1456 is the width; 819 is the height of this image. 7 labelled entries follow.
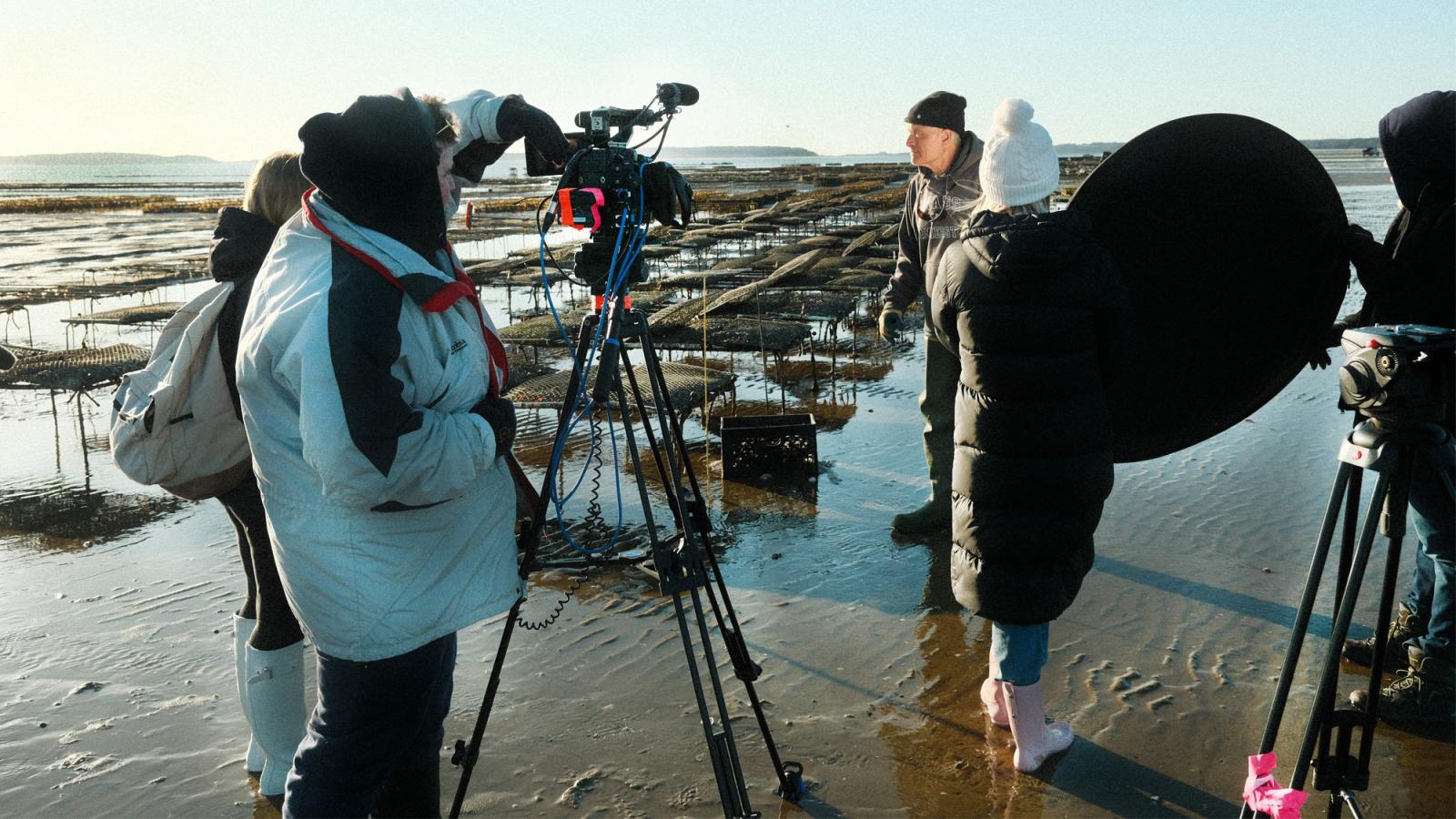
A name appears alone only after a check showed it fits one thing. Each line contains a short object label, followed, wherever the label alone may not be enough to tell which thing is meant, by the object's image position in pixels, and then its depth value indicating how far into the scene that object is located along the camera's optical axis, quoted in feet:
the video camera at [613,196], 8.33
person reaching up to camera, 6.36
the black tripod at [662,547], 8.40
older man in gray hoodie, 14.83
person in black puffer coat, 9.00
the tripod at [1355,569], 7.08
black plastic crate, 21.03
